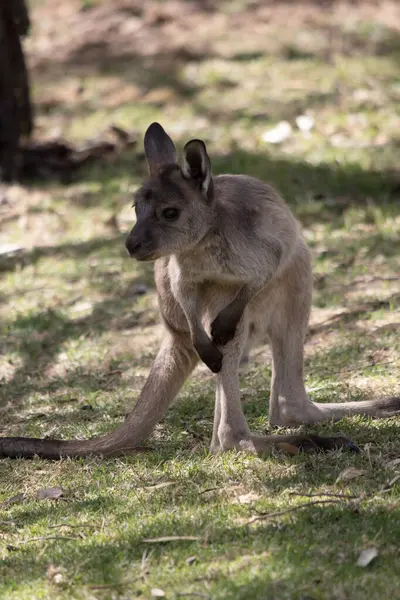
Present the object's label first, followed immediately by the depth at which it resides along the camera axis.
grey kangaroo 8.45
